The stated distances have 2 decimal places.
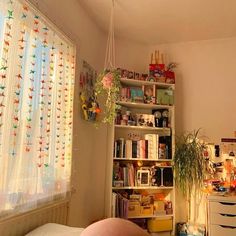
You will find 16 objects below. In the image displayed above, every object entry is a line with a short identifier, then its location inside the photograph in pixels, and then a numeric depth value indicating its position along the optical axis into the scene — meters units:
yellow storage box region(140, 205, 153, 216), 2.90
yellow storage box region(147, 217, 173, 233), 2.90
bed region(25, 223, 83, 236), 1.56
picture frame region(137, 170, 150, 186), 2.95
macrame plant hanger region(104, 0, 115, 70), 3.36
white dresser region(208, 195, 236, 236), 2.62
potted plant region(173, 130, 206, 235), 2.96
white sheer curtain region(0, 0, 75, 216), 1.46
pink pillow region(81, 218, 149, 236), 1.20
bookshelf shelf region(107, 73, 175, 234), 2.90
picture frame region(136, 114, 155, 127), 3.09
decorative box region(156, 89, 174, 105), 3.10
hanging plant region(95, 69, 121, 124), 2.28
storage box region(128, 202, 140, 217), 2.85
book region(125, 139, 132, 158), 2.98
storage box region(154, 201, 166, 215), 2.95
